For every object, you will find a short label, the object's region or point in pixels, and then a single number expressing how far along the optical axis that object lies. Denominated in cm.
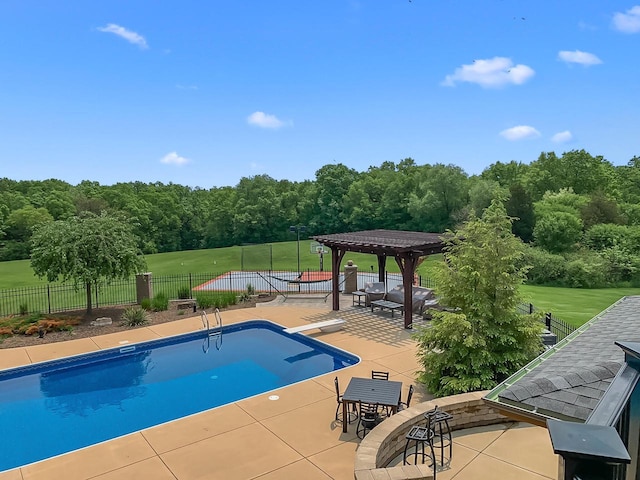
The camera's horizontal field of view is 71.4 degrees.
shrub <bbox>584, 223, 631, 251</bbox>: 2903
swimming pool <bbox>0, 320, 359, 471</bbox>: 864
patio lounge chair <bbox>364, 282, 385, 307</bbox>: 1688
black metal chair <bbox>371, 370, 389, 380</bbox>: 893
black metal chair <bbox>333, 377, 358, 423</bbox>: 808
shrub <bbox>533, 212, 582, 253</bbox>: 3120
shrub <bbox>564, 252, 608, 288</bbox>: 2502
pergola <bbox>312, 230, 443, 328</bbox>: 1370
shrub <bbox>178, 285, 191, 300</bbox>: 1873
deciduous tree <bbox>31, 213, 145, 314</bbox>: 1536
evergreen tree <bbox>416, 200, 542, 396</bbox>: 860
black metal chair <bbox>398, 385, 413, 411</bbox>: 779
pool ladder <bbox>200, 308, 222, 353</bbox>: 1384
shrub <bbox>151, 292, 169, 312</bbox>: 1722
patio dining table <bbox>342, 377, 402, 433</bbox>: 748
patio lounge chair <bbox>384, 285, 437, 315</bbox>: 1547
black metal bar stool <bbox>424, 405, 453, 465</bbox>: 653
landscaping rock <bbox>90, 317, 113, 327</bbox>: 1548
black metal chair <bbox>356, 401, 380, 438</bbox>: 761
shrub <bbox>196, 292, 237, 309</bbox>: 1750
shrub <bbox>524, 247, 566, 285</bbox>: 2606
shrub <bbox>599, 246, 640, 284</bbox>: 2553
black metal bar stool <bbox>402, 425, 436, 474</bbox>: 598
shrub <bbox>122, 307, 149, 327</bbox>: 1528
